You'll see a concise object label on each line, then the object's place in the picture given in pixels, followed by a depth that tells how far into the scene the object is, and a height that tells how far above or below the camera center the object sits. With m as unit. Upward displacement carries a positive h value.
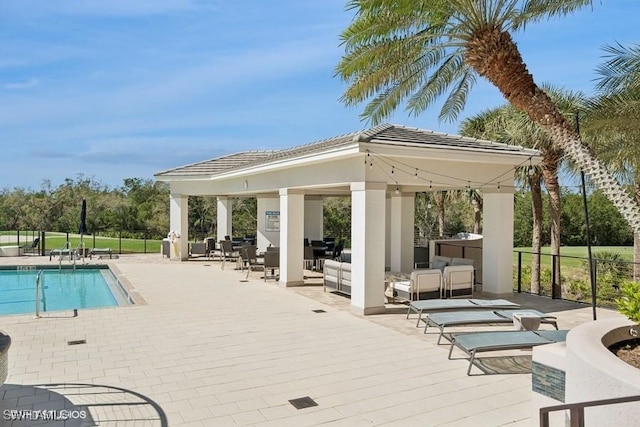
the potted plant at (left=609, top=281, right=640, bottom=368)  4.96 -1.03
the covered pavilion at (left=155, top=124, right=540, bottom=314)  11.41 +1.30
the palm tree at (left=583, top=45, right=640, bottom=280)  10.67 +3.12
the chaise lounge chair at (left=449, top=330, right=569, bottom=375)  6.84 -1.77
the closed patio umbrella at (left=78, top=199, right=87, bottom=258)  22.08 +0.35
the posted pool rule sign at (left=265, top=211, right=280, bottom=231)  25.48 +0.24
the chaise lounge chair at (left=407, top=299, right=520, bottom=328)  9.84 -1.73
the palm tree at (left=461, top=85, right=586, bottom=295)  18.23 +3.38
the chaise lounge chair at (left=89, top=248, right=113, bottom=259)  25.02 -1.52
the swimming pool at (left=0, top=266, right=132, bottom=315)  14.19 -2.37
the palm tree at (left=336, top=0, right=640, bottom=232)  8.81 +3.94
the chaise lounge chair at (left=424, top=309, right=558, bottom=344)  8.46 -1.75
